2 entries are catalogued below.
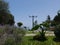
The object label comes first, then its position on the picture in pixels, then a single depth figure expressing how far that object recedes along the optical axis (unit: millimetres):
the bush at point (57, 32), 9262
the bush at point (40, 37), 9498
